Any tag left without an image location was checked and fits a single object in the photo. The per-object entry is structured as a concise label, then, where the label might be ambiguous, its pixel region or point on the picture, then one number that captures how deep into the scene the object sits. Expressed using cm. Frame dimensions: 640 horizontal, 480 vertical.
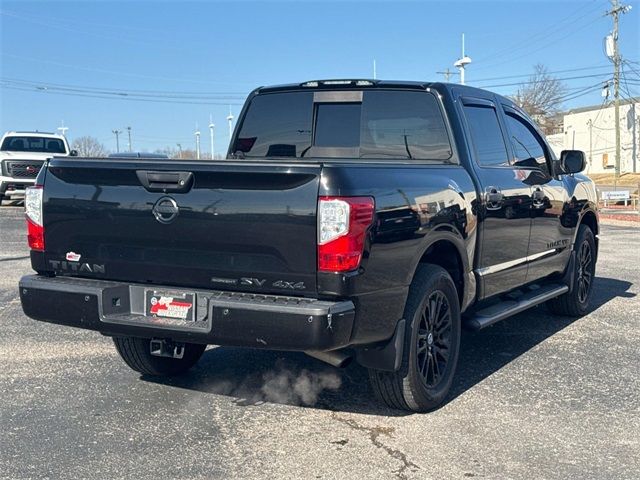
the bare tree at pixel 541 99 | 6888
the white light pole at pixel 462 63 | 2842
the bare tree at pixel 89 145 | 8662
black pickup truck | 348
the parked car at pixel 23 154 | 1905
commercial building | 5622
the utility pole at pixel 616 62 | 4569
